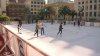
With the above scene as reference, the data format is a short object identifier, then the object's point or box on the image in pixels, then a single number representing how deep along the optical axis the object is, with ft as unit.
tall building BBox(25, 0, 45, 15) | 150.49
